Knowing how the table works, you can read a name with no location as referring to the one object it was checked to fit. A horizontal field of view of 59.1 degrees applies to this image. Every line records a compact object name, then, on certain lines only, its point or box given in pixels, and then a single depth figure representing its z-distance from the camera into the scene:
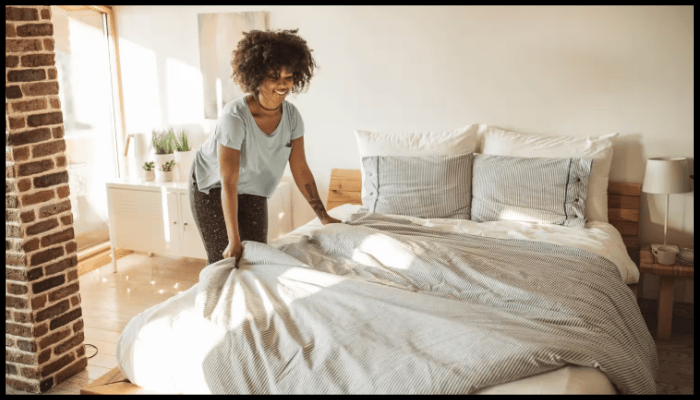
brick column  2.62
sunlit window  4.37
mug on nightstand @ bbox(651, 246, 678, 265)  3.20
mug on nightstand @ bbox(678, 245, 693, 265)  3.25
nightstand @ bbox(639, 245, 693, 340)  3.16
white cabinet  4.20
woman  2.58
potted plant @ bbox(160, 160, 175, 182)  4.32
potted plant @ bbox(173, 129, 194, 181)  4.42
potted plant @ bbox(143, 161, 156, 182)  4.41
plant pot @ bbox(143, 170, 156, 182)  4.41
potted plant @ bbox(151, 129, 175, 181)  4.39
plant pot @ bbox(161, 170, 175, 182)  4.32
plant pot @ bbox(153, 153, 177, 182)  4.36
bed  1.72
